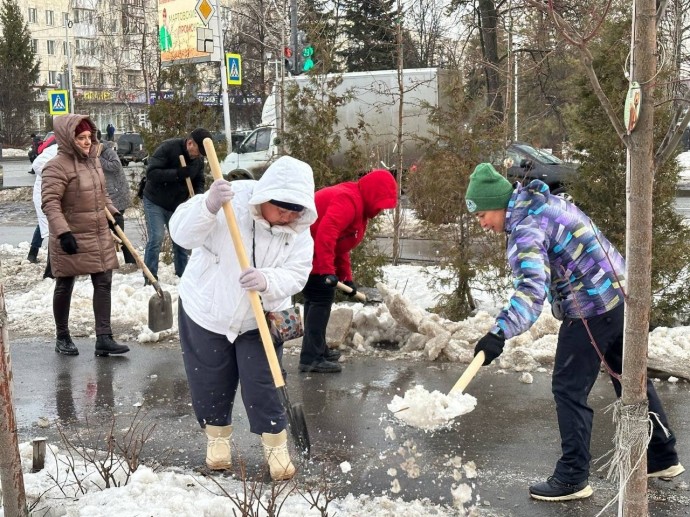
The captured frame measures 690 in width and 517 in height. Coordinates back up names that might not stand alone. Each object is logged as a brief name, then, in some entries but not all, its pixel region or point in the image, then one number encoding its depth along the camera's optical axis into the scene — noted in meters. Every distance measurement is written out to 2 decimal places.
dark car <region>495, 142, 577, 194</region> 17.29
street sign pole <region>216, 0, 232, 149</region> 13.38
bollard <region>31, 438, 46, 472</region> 4.22
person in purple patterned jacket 3.79
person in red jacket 6.02
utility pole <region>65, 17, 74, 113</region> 32.96
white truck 18.77
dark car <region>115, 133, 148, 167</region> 34.78
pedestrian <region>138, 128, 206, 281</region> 8.77
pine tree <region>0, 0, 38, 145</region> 48.66
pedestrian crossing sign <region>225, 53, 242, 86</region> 18.81
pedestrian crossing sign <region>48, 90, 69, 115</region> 22.17
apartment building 30.79
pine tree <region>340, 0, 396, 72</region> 29.42
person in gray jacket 10.35
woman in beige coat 6.55
